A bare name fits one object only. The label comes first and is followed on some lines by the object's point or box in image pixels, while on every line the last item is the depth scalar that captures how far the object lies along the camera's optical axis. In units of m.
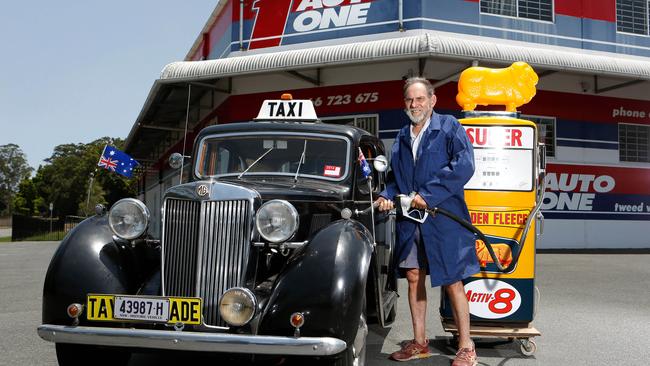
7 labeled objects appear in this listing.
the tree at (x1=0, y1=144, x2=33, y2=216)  112.44
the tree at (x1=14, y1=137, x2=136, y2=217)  71.88
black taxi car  3.12
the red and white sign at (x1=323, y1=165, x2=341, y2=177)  4.64
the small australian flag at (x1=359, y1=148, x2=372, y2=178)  4.51
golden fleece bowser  4.67
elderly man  4.06
